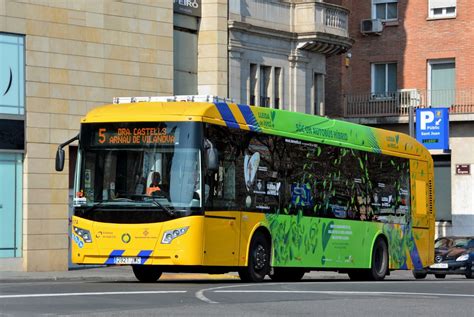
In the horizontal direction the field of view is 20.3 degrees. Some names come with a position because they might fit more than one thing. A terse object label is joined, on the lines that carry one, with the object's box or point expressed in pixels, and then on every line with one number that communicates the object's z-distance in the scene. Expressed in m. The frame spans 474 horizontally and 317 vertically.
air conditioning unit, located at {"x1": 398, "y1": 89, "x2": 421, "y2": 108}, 50.97
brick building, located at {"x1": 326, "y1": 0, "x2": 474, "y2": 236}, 50.25
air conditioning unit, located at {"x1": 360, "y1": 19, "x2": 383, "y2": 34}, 52.12
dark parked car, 35.59
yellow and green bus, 22.00
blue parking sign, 47.34
